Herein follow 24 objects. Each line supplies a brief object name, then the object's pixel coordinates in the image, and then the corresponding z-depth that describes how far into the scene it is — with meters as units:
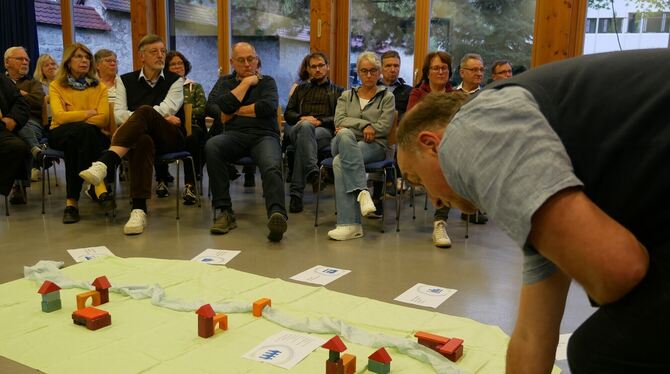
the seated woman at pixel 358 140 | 3.50
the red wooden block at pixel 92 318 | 2.00
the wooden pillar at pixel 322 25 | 5.76
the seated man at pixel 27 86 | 4.81
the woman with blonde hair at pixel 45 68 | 5.46
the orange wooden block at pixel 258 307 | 2.14
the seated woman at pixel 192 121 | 4.48
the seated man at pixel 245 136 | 3.56
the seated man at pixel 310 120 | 4.17
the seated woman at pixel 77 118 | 3.79
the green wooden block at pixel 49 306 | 2.15
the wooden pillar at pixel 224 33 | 6.54
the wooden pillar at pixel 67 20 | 7.41
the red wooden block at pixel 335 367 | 1.60
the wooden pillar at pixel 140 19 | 6.79
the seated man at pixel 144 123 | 3.61
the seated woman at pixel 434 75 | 3.96
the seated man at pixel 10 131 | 3.92
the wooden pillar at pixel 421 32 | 5.47
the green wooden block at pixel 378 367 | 1.67
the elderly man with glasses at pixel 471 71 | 3.99
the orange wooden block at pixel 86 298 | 2.13
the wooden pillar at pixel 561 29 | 4.70
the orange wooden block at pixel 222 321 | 2.00
